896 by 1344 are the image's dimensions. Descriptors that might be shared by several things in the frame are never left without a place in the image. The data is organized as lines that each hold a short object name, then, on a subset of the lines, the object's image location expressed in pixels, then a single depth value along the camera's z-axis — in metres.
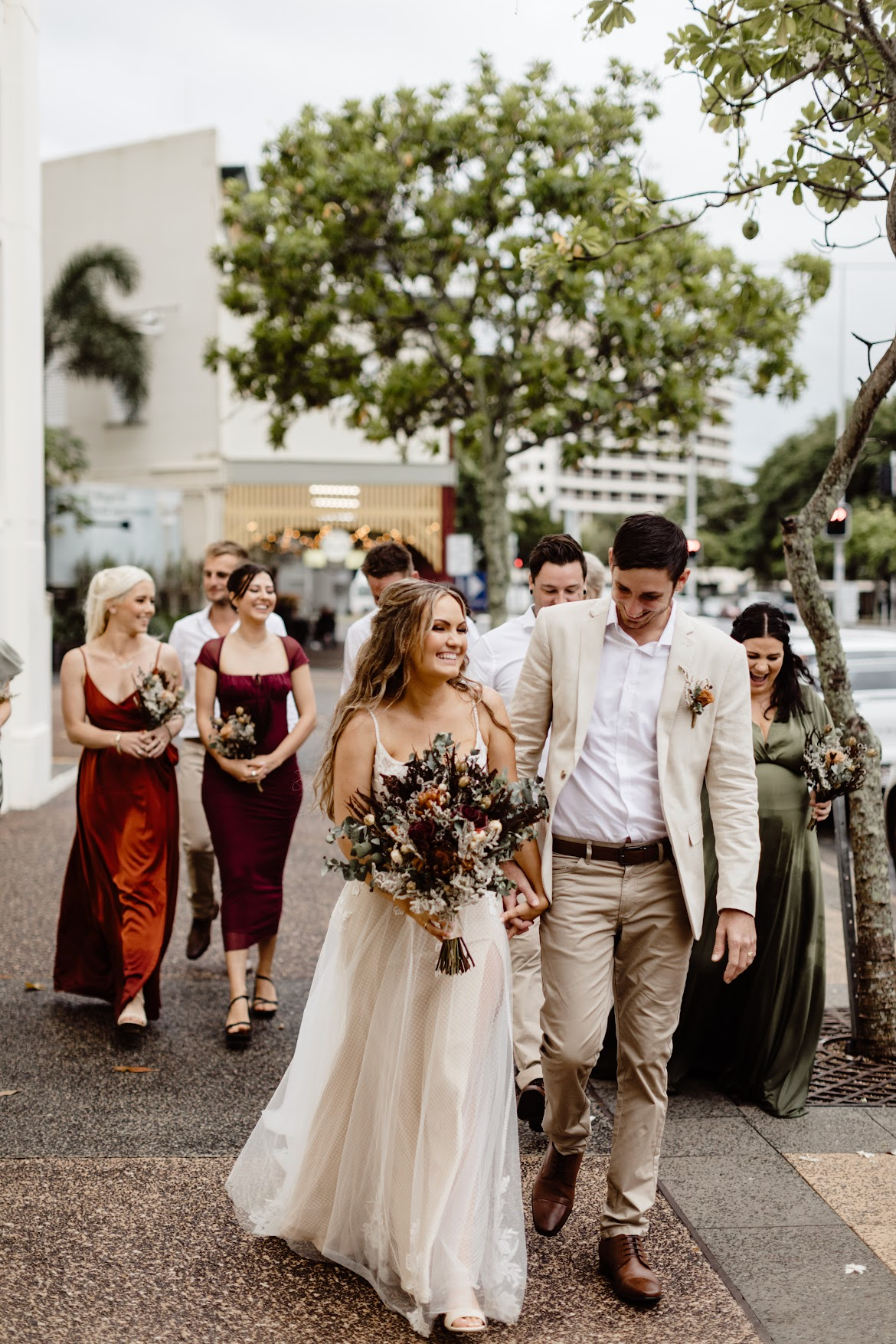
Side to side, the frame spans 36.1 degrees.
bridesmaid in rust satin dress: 6.34
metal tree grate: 5.60
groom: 3.98
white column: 12.34
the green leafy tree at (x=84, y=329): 32.50
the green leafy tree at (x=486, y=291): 18.53
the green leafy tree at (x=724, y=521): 72.00
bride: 3.67
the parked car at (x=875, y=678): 12.59
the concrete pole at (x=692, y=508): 66.82
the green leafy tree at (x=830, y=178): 5.73
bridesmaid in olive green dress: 5.50
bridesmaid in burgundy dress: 6.34
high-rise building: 184.75
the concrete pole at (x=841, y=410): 37.56
